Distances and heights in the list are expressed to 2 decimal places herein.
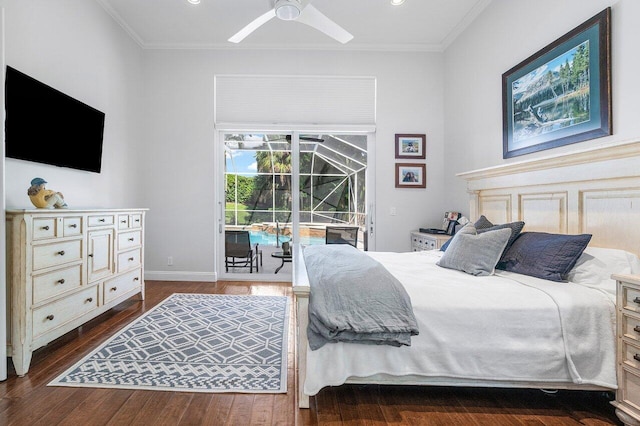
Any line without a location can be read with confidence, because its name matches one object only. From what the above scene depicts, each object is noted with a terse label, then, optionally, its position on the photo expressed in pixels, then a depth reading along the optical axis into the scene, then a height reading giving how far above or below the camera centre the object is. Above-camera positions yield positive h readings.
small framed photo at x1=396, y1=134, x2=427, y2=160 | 4.67 +0.90
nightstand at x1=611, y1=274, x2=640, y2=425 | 1.56 -0.67
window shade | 4.65 +1.56
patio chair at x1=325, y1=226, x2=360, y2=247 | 4.71 -0.35
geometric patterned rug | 2.02 -1.02
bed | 1.72 -0.68
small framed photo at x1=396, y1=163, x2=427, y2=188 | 4.67 +0.51
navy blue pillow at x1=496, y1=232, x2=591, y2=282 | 2.05 -0.29
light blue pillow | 2.29 -0.30
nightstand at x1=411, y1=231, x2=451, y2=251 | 3.80 -0.37
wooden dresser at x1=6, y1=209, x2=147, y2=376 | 2.08 -0.45
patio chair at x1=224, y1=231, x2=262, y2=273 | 4.75 -0.57
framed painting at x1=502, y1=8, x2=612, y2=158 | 2.23 +0.91
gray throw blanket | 1.65 -0.51
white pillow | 1.87 -0.33
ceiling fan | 2.61 +1.59
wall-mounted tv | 2.50 +0.74
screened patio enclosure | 4.79 +0.36
